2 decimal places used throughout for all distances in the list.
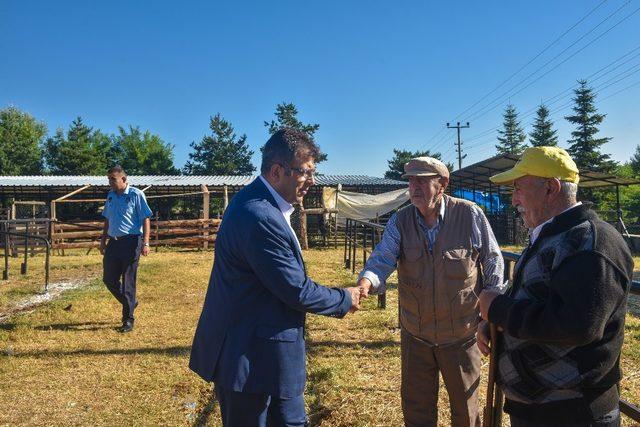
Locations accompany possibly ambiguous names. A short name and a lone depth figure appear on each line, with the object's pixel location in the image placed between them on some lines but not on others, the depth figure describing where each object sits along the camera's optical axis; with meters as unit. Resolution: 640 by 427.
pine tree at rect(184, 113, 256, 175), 53.88
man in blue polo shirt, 5.94
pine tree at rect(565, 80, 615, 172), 35.00
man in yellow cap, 1.46
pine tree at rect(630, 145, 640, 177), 42.94
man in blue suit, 2.03
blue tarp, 24.19
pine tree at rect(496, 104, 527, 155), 63.91
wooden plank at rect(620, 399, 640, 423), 2.01
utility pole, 52.75
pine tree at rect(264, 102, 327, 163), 52.24
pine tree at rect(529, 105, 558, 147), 48.58
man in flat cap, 2.68
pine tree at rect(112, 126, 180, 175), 51.50
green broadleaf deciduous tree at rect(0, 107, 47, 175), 45.97
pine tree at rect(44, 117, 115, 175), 44.38
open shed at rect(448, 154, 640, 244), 18.05
